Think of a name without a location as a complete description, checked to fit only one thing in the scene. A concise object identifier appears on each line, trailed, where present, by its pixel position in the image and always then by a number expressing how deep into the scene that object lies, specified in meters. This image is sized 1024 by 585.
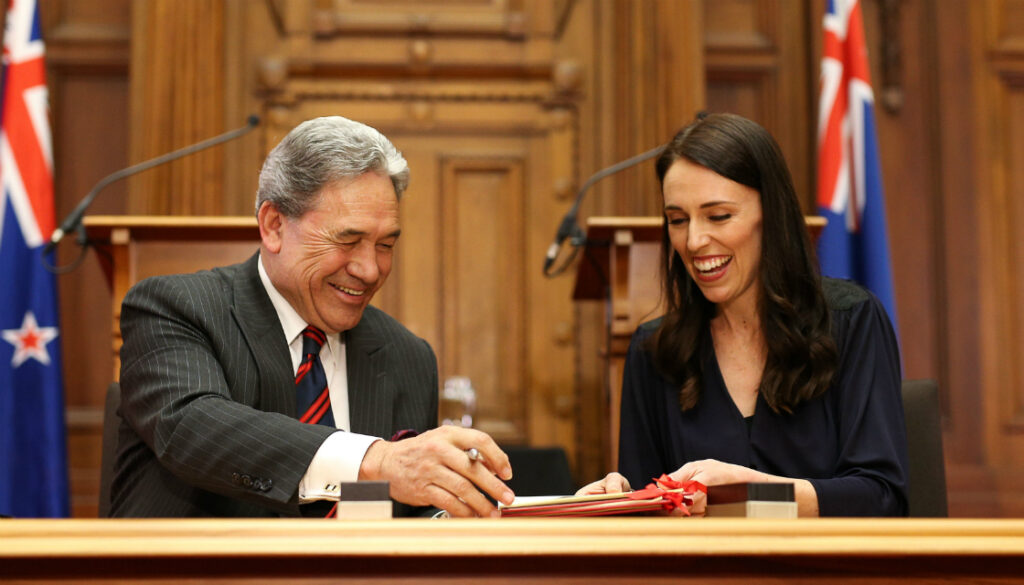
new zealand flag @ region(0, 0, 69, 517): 3.69
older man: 1.50
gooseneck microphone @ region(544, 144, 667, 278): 3.37
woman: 1.92
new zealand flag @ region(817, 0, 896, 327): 3.94
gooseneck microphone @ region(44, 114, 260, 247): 3.31
